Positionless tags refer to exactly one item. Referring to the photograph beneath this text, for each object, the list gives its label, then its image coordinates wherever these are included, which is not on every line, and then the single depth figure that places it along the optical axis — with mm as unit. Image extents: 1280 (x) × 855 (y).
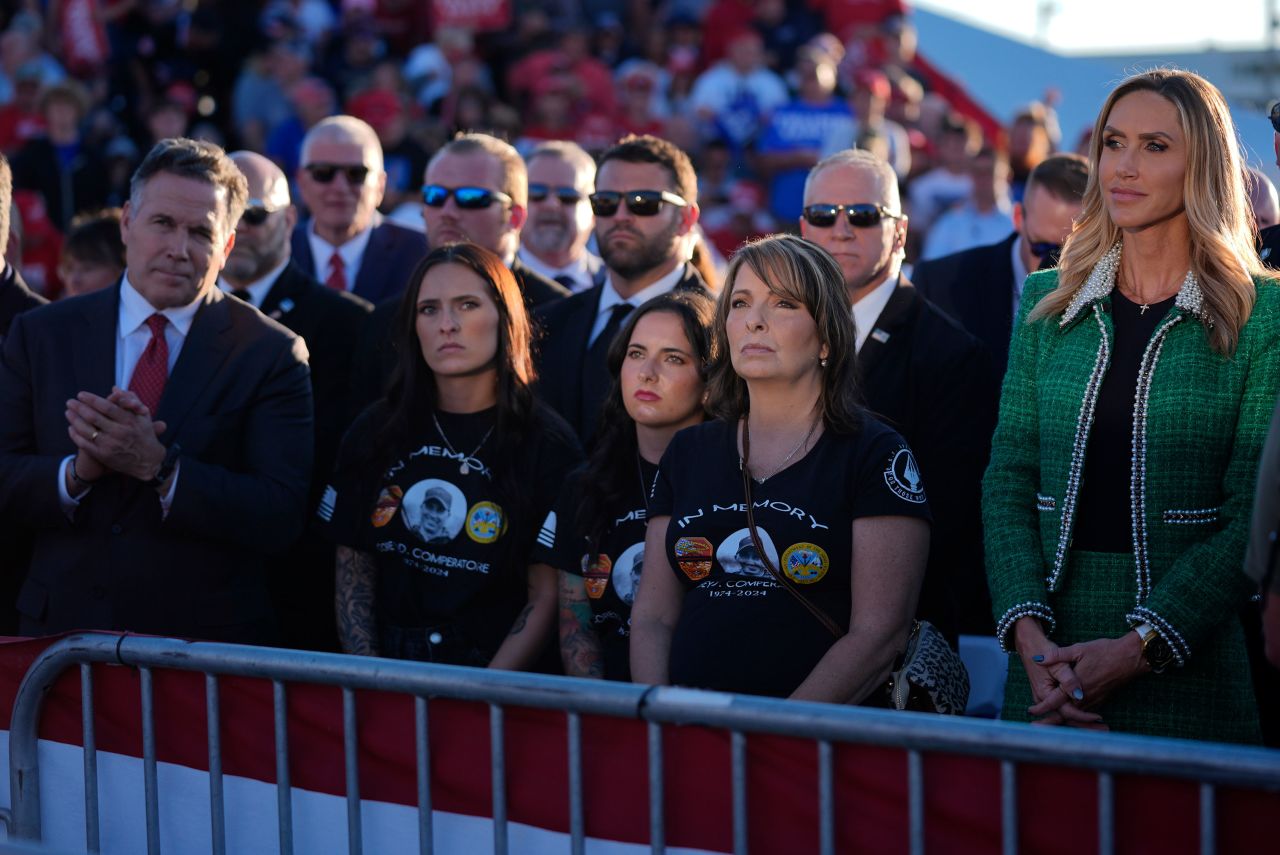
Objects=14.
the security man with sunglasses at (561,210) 7316
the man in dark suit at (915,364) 4820
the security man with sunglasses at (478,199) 6527
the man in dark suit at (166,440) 4383
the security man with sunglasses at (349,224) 7035
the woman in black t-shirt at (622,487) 4402
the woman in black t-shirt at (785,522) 3688
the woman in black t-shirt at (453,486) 4648
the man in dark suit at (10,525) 4891
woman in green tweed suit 3508
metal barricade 2562
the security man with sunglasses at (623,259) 5699
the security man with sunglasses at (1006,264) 5801
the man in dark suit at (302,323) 5668
